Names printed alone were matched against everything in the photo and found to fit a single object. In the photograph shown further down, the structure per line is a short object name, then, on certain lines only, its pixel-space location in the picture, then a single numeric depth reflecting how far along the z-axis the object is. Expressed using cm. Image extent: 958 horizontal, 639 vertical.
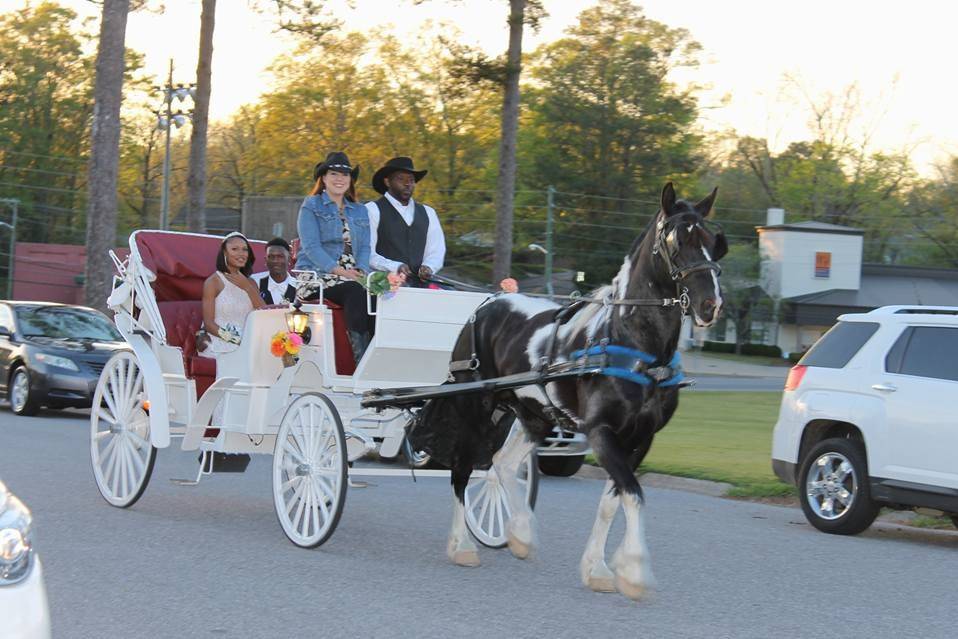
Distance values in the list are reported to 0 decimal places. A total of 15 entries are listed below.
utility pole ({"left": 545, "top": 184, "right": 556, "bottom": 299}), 5316
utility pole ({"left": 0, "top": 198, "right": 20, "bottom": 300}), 6022
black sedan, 1895
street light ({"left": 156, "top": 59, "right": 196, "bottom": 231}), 4075
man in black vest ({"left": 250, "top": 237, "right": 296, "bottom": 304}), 1113
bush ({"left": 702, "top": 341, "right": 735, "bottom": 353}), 6888
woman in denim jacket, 896
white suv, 947
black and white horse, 666
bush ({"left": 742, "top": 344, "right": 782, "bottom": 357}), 6888
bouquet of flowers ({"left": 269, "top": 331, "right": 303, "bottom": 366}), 889
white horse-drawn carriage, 834
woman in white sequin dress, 1020
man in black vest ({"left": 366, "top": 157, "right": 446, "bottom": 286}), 927
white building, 7175
